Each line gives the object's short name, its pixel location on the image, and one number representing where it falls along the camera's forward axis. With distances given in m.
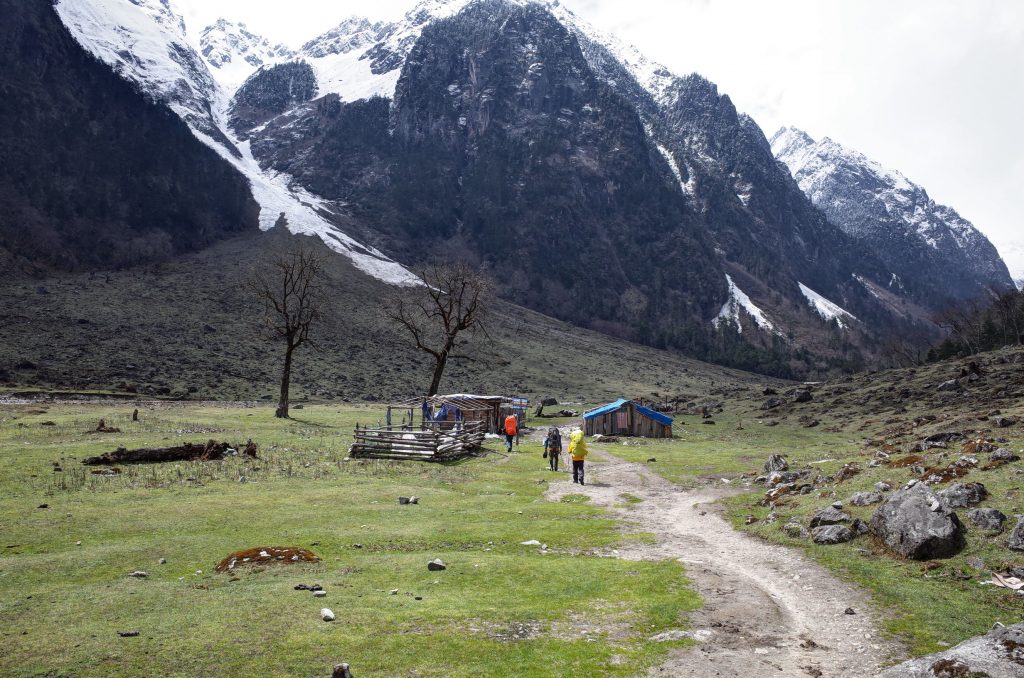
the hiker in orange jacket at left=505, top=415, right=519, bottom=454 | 41.44
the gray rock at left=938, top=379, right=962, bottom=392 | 65.98
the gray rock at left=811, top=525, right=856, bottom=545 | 17.06
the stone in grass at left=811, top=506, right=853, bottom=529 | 18.16
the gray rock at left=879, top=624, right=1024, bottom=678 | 8.38
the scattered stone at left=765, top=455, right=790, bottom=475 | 29.67
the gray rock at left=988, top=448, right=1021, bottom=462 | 19.00
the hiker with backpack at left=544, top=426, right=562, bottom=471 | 33.88
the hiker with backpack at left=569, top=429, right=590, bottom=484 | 28.92
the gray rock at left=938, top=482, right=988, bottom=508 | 16.44
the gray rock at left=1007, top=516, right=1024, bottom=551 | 13.80
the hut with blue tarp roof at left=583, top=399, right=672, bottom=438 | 57.91
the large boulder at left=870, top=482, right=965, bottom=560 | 14.87
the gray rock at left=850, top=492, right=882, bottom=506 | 18.64
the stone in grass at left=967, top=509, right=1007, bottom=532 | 14.84
